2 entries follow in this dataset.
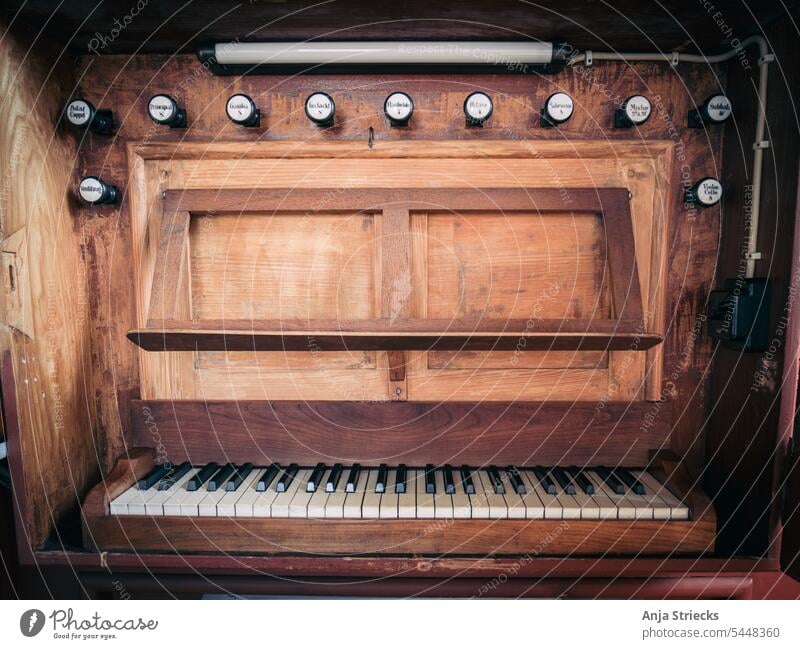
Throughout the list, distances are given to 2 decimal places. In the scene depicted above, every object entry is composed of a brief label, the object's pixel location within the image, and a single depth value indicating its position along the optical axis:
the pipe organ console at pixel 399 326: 0.85
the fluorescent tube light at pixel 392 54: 0.89
